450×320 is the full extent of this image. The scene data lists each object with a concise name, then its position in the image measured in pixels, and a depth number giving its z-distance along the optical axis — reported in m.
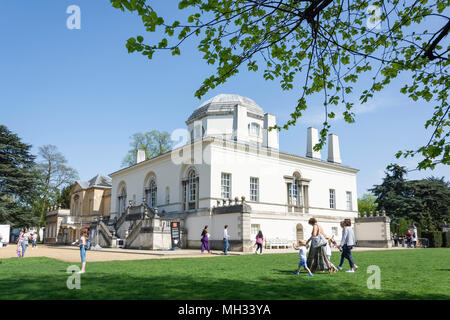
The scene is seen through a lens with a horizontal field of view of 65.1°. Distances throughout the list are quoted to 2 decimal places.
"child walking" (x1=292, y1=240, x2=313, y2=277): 10.42
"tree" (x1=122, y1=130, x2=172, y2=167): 55.33
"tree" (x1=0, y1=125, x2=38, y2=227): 43.56
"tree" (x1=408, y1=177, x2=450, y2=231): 45.84
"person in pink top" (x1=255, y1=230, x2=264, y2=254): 21.59
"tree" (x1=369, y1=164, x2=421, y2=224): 46.84
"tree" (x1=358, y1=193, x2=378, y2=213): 79.99
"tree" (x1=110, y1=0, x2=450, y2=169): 6.20
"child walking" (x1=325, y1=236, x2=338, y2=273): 10.87
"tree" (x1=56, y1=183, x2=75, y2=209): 61.25
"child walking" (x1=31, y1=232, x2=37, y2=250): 34.78
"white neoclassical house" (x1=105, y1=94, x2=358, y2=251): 27.02
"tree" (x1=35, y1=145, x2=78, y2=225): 52.87
